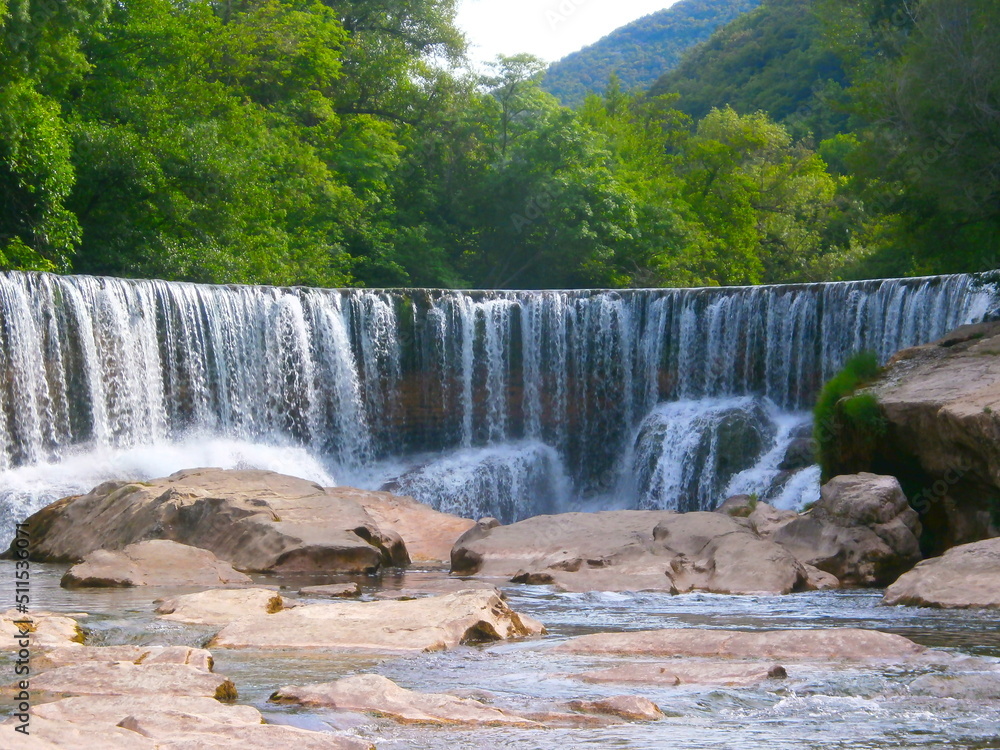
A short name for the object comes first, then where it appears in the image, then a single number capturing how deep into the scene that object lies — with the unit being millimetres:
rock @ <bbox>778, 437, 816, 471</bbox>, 18625
